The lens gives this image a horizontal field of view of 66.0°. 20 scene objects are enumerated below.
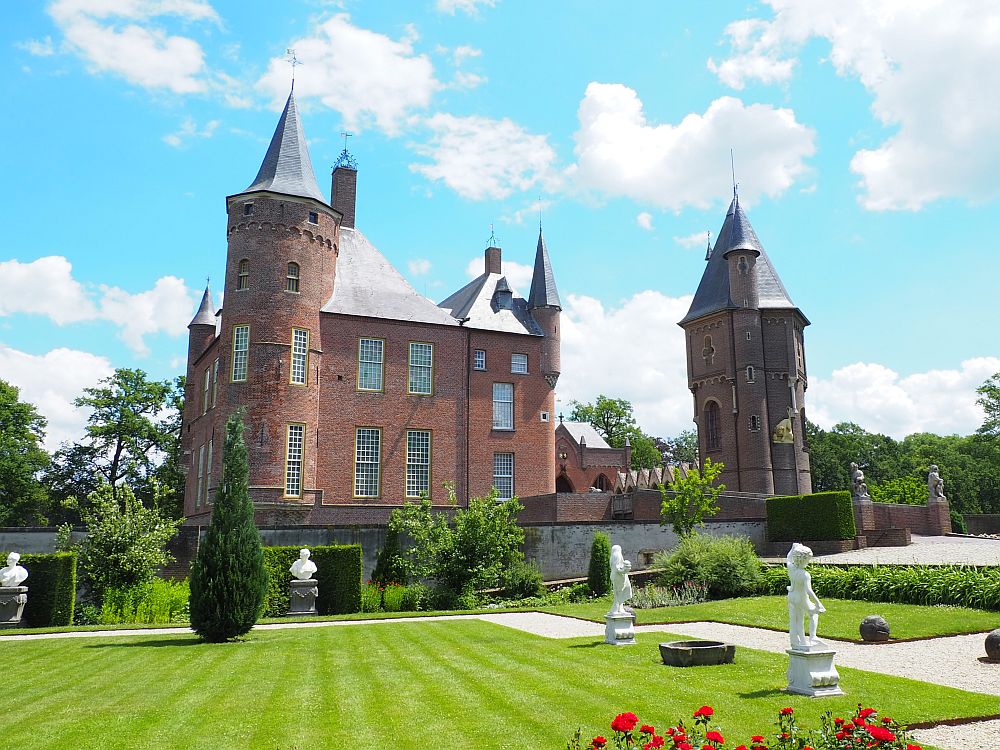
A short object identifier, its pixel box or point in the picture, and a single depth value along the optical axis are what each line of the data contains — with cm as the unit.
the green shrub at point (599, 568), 2489
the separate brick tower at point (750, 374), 4347
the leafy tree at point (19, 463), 4834
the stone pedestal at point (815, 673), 896
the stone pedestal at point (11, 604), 2042
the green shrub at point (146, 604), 2145
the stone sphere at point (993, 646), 1110
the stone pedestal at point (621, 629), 1352
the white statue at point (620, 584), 1391
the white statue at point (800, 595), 948
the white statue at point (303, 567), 2227
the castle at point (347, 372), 3225
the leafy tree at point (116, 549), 2203
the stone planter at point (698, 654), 1098
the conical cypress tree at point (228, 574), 1502
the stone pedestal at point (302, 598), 2228
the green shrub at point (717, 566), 2147
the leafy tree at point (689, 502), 2872
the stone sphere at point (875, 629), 1336
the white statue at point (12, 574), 2045
